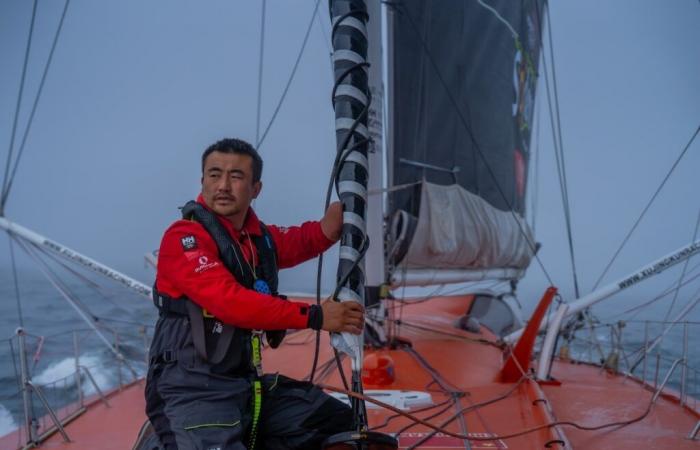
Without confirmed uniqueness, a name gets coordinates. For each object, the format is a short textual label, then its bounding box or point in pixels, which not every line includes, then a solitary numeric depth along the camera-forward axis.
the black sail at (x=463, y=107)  4.83
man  1.56
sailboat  2.02
